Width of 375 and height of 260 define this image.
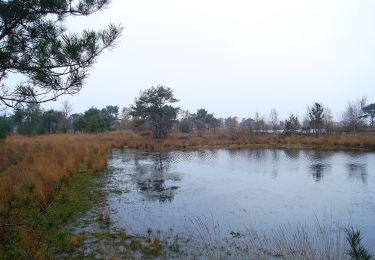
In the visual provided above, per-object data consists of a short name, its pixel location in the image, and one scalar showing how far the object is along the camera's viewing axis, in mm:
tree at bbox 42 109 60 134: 46875
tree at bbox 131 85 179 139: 35531
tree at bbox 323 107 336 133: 37619
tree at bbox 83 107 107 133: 42978
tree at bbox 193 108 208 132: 57125
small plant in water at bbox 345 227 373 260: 2531
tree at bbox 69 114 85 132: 43719
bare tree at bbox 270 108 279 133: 43031
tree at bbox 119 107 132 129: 65025
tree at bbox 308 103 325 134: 35344
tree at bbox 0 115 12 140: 20523
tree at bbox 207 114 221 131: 55281
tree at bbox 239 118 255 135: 39759
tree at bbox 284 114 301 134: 37750
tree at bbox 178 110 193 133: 49062
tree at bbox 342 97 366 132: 37406
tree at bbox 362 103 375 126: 52112
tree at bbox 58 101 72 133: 52712
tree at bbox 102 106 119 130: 69556
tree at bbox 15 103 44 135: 35700
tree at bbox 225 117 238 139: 39012
